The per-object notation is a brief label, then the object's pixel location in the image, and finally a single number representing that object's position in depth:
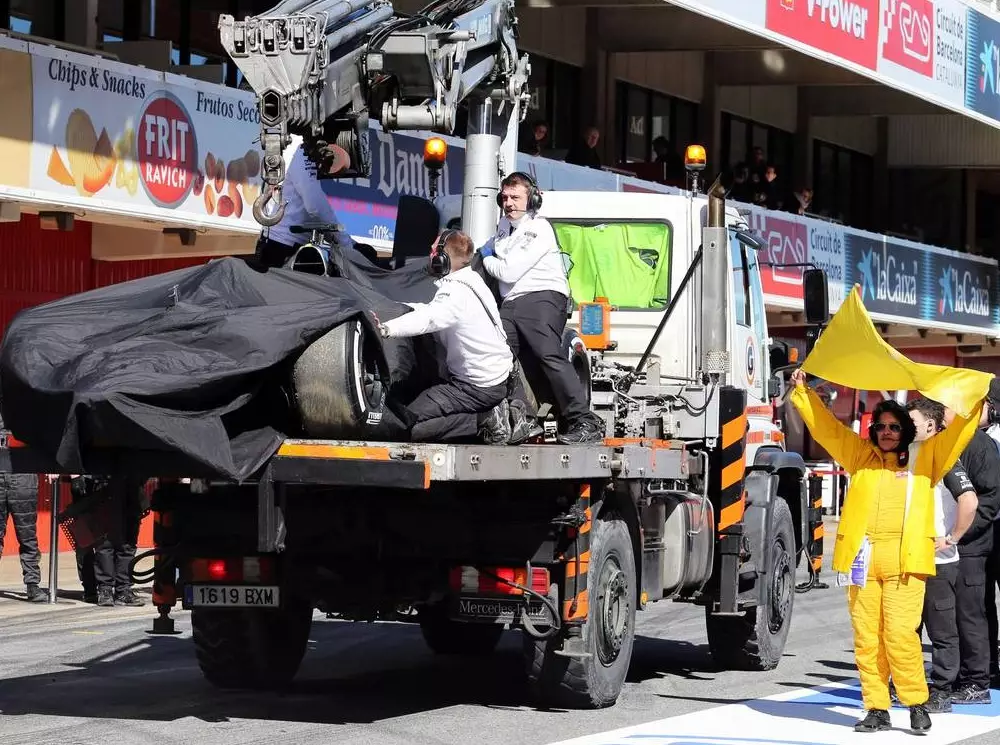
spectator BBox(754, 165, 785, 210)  30.31
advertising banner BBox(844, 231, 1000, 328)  33.56
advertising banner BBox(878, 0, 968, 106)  30.70
